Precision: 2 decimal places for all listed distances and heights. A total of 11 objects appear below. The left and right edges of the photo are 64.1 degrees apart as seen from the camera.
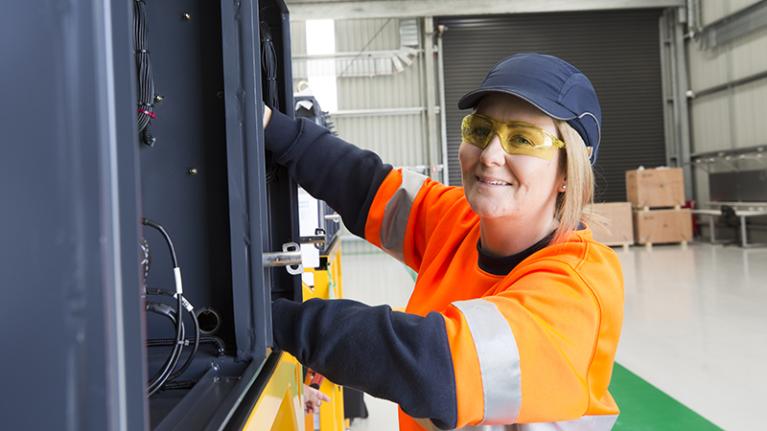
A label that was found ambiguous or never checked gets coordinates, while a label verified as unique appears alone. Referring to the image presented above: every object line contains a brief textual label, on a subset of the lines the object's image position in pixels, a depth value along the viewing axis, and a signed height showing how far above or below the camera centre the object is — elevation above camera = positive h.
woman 1.05 -0.14
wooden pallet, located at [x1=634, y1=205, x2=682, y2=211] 12.09 -0.05
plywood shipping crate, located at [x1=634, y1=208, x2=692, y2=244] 12.04 -0.41
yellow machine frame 1.01 -0.37
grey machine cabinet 0.37 +0.00
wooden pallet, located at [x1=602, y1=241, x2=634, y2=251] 11.74 -0.74
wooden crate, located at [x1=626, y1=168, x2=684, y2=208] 12.00 +0.36
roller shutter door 13.45 +3.27
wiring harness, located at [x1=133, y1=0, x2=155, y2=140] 1.10 +0.28
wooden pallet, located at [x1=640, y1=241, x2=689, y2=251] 11.77 -0.78
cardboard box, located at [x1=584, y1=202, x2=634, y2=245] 12.01 -0.29
